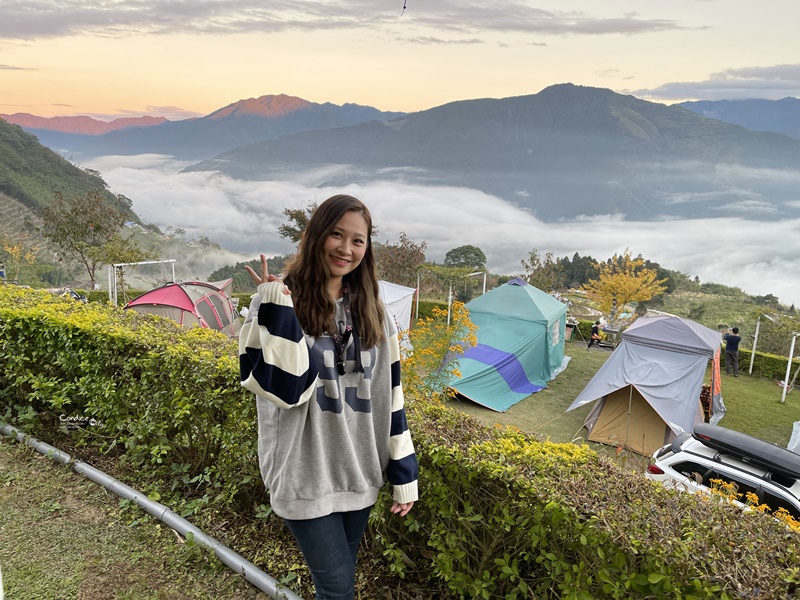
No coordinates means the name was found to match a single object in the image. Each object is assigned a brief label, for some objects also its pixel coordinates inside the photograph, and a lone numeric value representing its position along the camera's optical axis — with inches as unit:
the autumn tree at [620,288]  746.8
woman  48.1
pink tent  403.5
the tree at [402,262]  853.2
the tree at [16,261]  800.3
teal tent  364.5
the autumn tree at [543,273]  848.9
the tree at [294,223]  908.0
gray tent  306.3
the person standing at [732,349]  488.4
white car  179.2
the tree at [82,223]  847.7
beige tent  310.7
